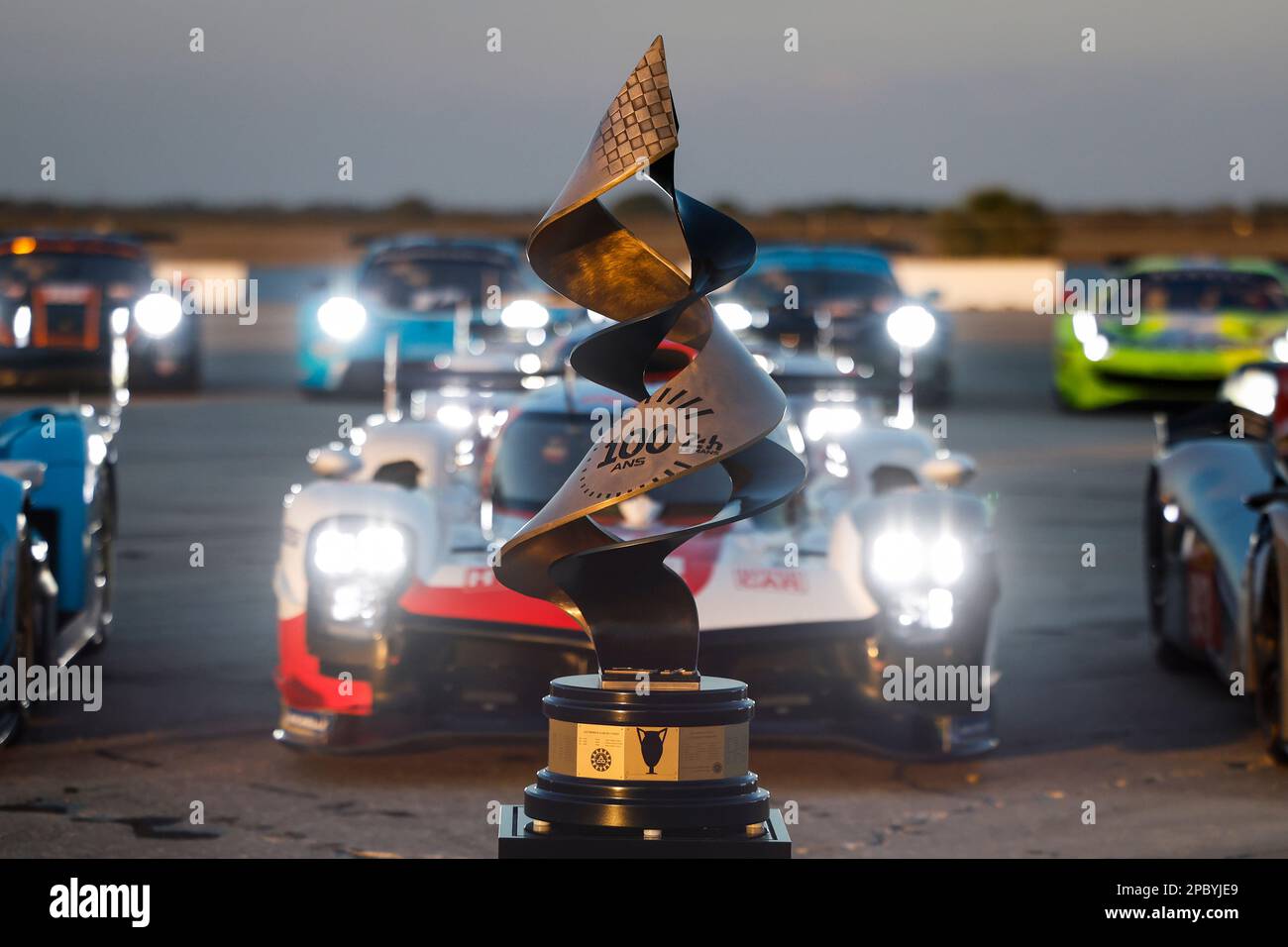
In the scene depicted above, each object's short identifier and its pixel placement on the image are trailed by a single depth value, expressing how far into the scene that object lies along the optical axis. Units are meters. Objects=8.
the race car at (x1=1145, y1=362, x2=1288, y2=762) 6.70
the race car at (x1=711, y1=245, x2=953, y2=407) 17.47
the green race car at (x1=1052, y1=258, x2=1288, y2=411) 18.66
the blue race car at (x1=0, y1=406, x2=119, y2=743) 6.64
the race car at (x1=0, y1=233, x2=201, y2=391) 17.81
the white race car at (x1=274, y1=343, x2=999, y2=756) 6.50
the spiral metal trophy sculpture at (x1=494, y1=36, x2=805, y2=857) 4.07
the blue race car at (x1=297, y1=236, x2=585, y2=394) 18.00
